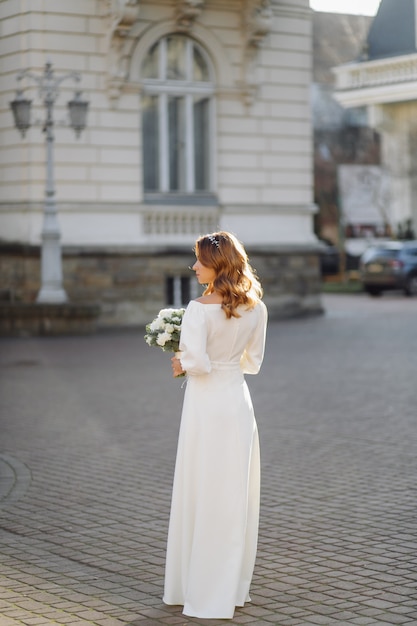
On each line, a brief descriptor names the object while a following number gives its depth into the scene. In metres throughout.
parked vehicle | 39.66
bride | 6.12
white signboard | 50.00
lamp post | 23.67
